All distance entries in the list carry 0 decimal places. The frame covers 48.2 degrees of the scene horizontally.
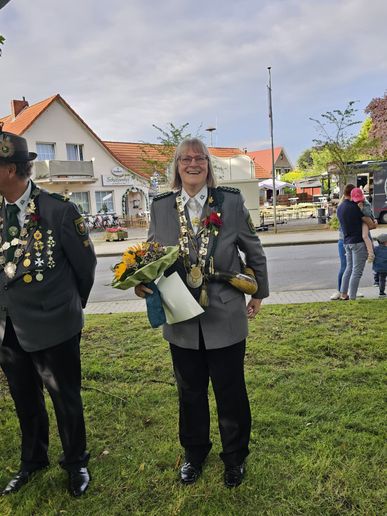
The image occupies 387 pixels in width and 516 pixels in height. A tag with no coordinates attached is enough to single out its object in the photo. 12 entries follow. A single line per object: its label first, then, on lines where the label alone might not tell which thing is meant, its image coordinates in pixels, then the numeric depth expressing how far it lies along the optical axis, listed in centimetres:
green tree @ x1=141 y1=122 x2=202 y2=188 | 2094
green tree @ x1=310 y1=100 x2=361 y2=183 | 2006
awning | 2973
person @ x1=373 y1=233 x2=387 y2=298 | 727
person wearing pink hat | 676
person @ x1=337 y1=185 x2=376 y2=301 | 681
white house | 2864
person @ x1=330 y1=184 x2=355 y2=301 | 736
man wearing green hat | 249
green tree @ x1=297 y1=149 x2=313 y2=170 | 7556
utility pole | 2125
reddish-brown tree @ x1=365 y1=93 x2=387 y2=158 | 3520
